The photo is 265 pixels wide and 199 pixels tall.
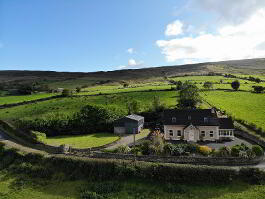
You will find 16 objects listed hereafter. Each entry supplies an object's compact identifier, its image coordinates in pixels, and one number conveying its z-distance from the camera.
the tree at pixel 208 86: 86.19
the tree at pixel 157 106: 59.25
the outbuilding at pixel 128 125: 52.41
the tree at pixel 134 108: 61.16
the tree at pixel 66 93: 87.81
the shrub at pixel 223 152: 33.09
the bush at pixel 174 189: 26.50
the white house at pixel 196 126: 44.62
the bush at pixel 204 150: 34.16
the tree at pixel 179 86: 85.97
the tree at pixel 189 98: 61.84
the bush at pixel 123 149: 36.59
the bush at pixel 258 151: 31.12
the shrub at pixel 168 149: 34.90
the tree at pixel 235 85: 83.04
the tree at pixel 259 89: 77.36
